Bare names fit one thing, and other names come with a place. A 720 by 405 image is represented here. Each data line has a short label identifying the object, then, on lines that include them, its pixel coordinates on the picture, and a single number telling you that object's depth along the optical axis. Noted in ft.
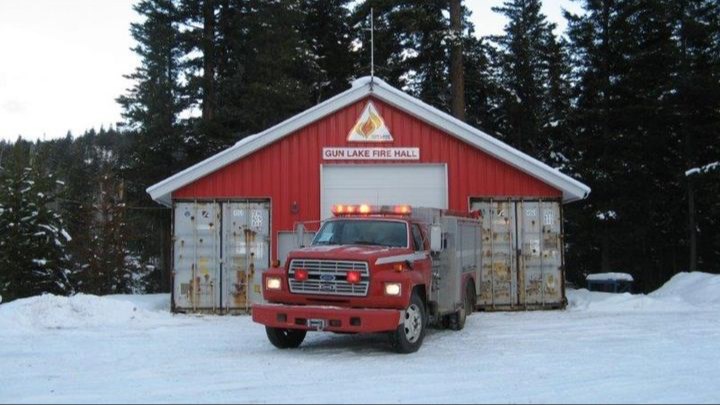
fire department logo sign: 59.67
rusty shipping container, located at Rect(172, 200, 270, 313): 58.13
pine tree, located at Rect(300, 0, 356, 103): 120.16
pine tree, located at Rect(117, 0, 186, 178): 102.94
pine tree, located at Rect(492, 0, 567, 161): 124.06
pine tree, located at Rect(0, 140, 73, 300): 92.89
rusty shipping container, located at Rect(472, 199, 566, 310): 58.70
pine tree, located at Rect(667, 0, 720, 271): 93.66
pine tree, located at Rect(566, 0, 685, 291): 100.22
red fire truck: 33.32
